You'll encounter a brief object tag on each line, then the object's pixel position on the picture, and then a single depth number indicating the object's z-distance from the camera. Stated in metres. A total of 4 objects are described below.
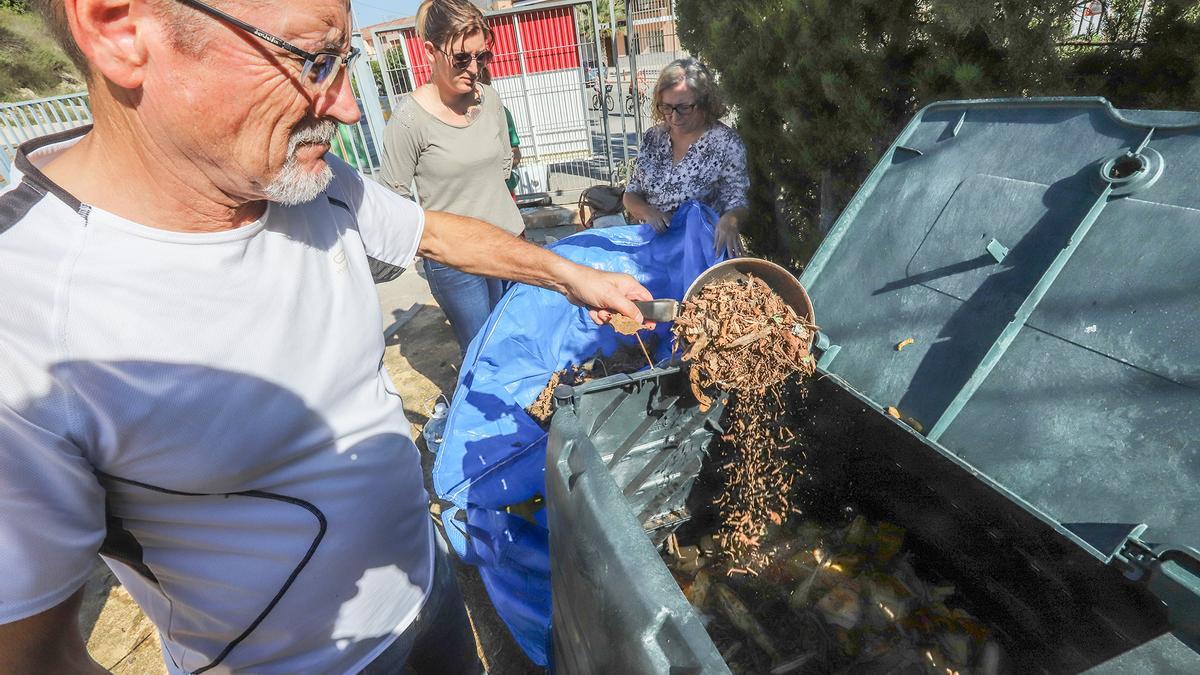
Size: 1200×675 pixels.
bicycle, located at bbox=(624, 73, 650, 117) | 8.37
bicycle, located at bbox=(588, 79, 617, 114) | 8.22
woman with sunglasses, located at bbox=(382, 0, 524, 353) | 2.91
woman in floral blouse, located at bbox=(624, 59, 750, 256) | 3.45
